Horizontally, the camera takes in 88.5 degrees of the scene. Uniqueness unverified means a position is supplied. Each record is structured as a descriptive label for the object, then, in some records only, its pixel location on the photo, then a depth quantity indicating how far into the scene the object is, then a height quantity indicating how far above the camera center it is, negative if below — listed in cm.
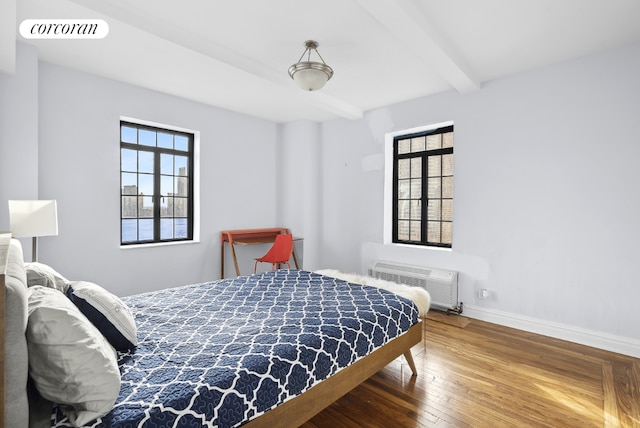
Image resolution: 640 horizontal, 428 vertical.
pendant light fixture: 266 +112
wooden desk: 464 -42
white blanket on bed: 256 -65
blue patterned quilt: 123 -68
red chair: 449 -59
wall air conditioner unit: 379 -85
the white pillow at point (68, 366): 106 -52
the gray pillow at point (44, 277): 157 -34
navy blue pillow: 145 -48
